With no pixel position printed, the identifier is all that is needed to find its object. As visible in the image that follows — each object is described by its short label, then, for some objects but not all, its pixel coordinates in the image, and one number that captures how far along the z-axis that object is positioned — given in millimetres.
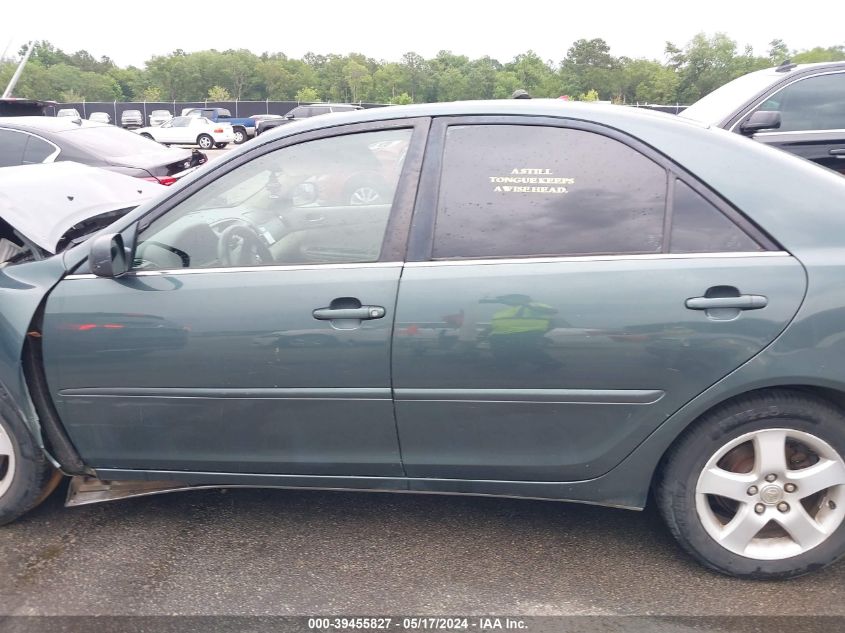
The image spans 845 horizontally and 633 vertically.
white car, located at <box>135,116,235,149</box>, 27719
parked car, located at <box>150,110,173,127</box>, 38625
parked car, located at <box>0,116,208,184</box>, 6738
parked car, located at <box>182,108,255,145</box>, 32656
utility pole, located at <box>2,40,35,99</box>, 12980
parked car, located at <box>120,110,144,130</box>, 34031
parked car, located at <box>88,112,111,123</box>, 34050
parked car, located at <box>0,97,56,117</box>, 10375
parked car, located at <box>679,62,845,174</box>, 6082
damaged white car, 3053
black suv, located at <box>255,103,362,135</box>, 22500
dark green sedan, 2387
